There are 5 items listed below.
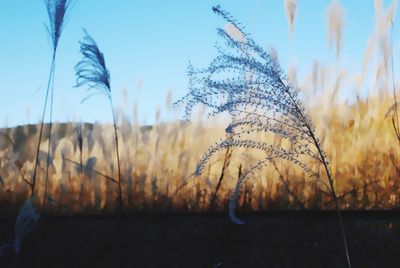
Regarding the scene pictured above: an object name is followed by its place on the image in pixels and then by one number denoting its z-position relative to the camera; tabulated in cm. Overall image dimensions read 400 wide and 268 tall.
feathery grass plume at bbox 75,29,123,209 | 235
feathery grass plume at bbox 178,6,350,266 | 145
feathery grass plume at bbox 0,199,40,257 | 179
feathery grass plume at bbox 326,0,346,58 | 252
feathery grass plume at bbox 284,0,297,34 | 254
